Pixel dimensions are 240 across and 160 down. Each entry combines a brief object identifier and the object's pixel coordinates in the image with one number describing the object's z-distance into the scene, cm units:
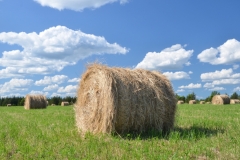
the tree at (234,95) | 6925
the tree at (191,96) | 6539
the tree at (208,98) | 6584
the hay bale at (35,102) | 3167
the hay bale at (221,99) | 3885
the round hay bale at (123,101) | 832
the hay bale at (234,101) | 4387
